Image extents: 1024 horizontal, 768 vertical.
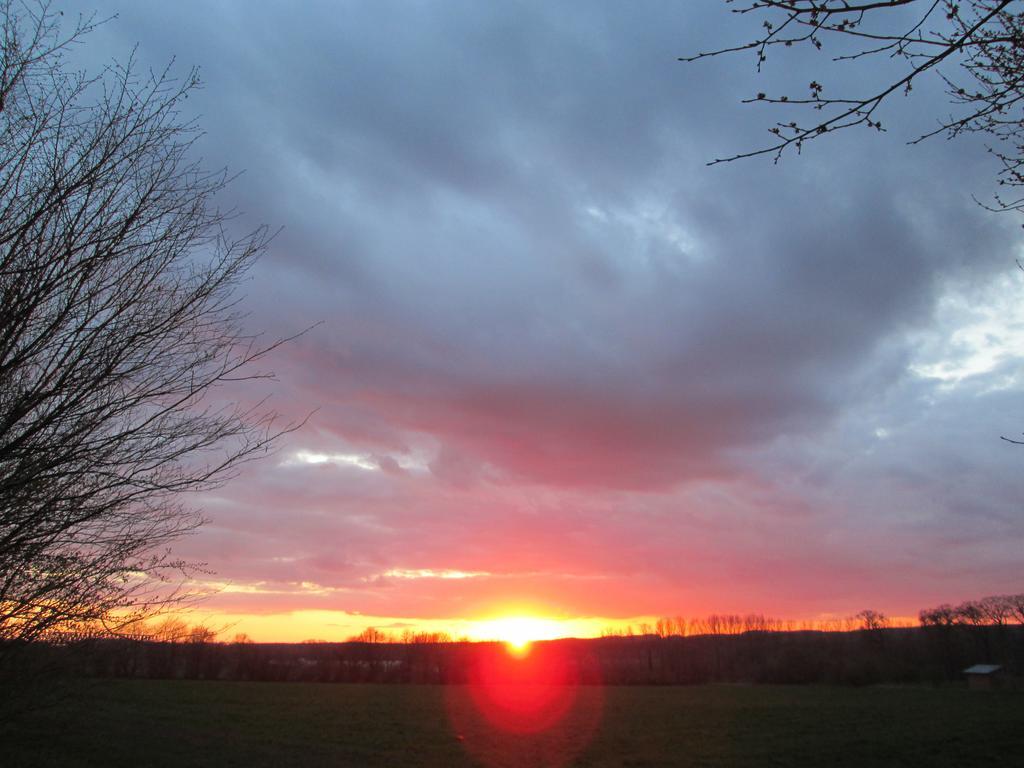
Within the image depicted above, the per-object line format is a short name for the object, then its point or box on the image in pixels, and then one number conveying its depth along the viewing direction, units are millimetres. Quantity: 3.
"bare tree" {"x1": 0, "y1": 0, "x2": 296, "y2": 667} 4289
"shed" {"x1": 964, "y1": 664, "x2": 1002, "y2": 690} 65938
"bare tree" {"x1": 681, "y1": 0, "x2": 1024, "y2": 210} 3189
